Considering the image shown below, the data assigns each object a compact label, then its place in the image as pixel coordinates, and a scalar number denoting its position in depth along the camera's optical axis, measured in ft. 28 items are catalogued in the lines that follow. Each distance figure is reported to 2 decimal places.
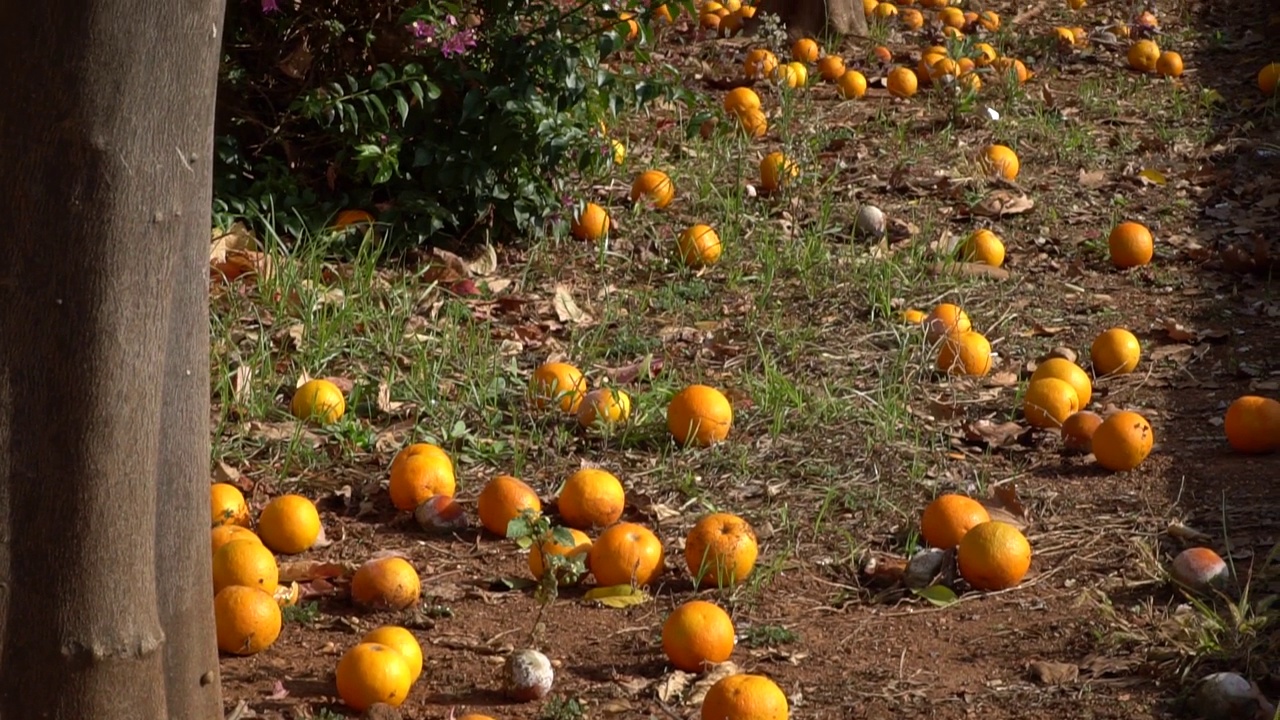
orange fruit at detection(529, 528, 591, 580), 25.64
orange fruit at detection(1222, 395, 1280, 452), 30.17
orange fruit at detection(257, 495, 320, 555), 26.99
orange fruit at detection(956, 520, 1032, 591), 25.32
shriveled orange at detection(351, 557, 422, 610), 25.13
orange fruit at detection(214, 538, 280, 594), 23.99
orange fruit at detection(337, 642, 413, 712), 21.43
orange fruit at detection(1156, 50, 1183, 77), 61.36
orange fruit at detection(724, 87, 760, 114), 51.47
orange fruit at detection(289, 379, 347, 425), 31.78
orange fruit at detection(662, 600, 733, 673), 22.70
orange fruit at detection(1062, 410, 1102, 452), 30.89
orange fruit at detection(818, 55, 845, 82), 58.69
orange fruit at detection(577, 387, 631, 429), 31.73
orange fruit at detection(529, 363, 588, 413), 32.45
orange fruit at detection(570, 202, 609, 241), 42.55
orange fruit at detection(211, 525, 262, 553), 24.70
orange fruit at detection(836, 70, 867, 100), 57.36
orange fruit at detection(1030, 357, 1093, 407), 33.04
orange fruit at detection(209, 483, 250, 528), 26.81
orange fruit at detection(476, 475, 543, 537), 27.63
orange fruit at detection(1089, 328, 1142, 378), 34.94
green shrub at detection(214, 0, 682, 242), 38.14
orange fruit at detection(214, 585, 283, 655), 23.22
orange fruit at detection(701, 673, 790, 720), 20.35
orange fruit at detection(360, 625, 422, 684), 22.29
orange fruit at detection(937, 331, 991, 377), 34.88
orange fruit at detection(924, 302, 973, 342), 35.63
